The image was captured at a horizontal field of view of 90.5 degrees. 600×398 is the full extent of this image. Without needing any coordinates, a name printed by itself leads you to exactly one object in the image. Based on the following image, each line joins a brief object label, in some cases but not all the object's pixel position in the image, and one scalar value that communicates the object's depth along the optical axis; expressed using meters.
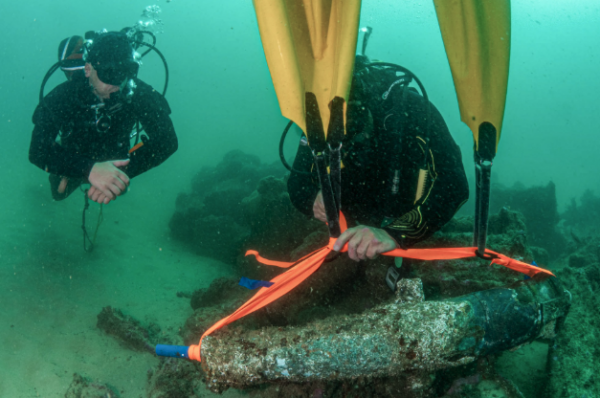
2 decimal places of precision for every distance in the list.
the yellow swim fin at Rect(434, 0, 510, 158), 1.43
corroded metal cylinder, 1.66
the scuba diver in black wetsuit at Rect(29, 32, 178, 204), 3.80
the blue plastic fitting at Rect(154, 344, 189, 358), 1.70
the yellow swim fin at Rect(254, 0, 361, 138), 1.37
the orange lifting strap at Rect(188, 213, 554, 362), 1.83
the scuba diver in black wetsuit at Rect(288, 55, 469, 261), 2.26
